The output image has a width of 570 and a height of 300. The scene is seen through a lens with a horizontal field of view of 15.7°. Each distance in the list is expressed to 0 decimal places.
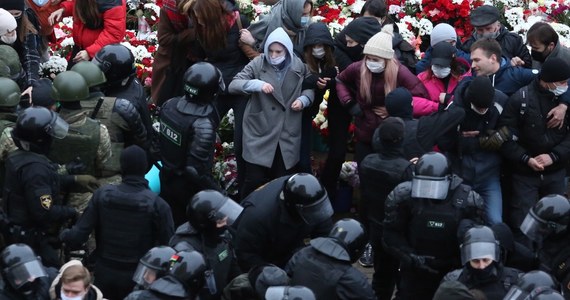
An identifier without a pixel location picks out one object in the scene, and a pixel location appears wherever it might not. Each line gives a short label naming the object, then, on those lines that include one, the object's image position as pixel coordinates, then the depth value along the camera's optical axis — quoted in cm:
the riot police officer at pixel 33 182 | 1478
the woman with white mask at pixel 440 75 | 1793
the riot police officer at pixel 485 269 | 1318
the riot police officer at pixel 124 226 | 1425
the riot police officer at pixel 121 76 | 1738
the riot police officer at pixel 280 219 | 1375
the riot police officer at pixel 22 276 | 1228
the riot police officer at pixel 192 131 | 1621
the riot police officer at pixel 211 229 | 1349
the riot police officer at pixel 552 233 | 1397
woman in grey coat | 1832
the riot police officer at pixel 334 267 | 1286
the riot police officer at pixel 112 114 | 1675
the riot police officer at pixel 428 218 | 1432
